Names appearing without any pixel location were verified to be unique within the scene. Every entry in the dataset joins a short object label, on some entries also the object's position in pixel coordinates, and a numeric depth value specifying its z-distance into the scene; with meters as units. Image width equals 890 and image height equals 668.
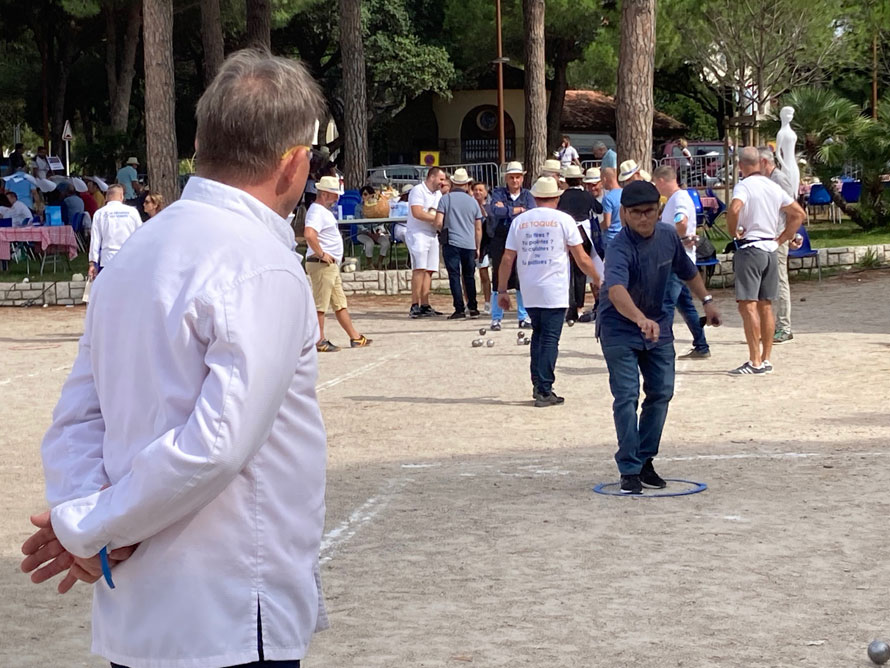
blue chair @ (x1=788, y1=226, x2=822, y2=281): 18.38
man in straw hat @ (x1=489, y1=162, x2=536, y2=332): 16.00
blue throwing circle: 7.48
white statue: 15.38
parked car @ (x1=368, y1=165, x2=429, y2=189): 36.75
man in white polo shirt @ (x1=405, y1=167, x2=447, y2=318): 17.44
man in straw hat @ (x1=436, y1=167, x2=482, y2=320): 17.27
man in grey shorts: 11.90
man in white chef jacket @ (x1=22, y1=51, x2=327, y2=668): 2.41
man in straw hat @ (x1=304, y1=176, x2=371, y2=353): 14.08
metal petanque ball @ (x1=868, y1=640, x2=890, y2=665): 4.57
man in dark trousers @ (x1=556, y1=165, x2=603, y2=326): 16.17
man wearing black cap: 7.60
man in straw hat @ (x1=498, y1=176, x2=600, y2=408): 10.82
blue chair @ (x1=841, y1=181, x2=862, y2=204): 26.14
